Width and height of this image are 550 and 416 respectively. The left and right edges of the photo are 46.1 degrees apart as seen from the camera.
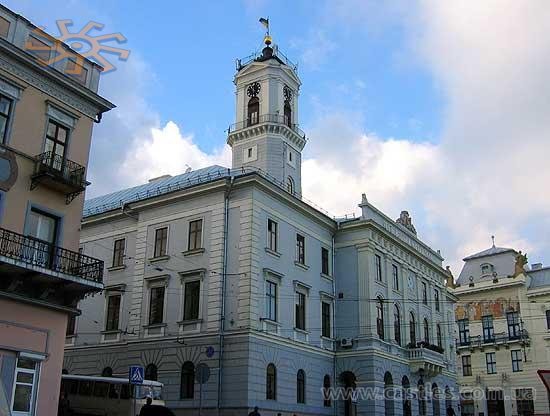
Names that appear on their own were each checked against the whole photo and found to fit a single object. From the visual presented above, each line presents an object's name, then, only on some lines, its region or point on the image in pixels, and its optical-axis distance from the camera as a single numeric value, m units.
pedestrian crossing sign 18.70
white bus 28.23
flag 57.19
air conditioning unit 40.81
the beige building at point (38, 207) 19.78
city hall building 34.03
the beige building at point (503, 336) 64.25
